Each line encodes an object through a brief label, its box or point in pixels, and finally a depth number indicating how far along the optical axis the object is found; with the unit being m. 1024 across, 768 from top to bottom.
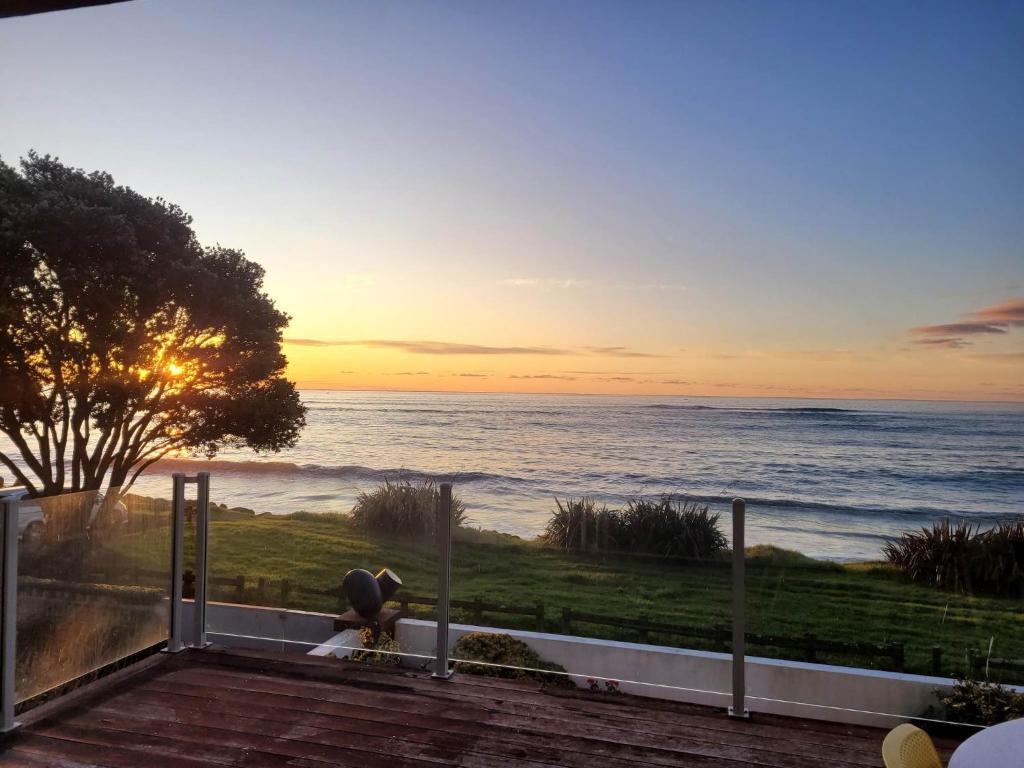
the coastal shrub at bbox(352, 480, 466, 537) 5.12
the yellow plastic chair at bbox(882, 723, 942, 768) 1.67
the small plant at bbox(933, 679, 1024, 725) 3.54
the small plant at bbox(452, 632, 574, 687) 3.86
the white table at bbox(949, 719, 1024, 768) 1.61
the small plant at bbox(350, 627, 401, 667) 4.04
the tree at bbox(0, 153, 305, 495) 9.34
